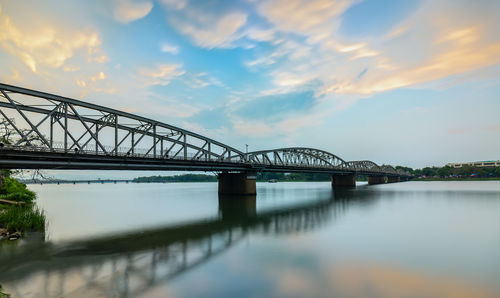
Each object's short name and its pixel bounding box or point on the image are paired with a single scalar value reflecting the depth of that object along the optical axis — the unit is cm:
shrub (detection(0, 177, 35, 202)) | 3675
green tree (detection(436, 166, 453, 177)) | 19375
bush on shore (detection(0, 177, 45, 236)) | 2034
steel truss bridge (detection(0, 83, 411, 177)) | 2623
